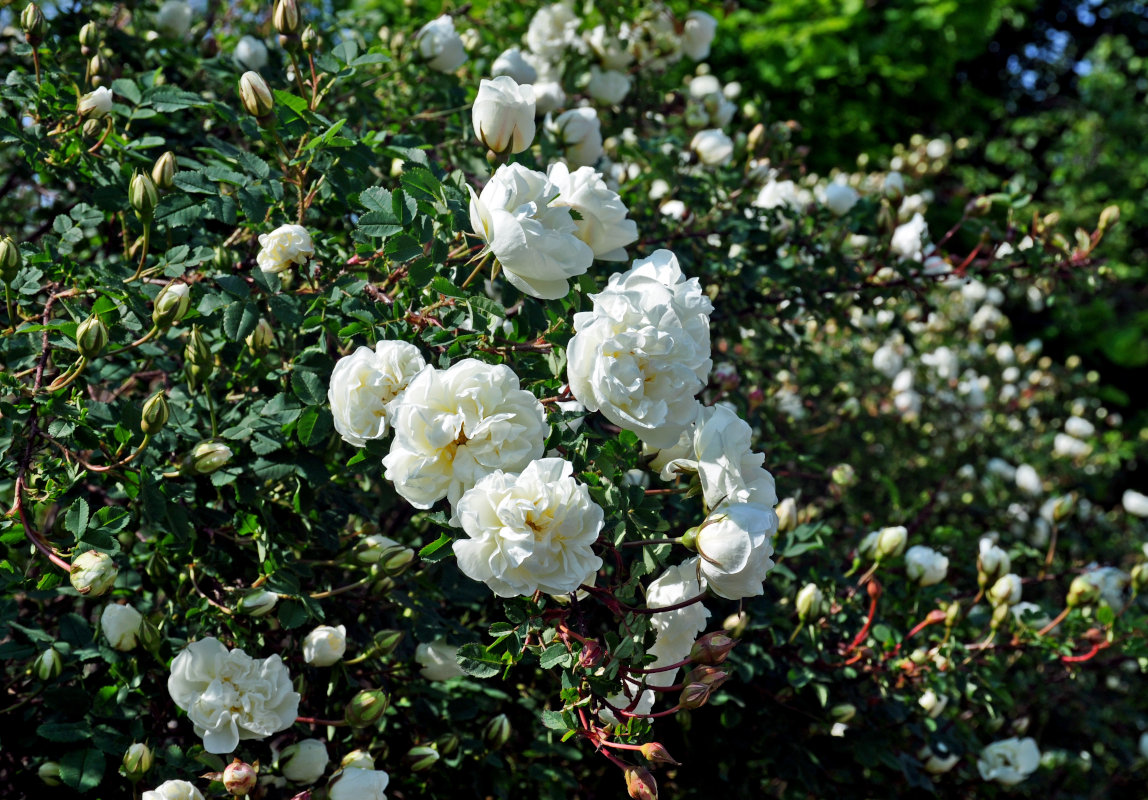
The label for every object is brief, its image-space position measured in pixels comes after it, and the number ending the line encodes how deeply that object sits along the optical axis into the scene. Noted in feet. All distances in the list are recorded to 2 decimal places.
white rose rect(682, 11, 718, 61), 4.08
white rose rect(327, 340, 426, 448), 2.39
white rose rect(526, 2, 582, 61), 3.82
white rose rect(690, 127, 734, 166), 3.47
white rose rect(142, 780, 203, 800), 2.47
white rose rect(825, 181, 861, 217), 3.32
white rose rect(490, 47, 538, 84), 3.16
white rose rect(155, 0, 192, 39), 3.36
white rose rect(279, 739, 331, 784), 2.61
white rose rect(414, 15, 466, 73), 3.21
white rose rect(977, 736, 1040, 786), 3.32
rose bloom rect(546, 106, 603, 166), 3.16
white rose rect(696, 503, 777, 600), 2.33
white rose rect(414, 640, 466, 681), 2.78
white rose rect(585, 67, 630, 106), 3.88
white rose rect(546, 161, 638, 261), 2.50
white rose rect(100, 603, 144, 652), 2.61
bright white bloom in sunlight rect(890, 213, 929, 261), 3.31
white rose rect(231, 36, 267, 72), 3.30
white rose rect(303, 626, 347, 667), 2.64
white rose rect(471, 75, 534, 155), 2.56
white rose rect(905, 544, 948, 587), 3.13
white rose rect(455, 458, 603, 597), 2.29
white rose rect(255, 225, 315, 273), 2.59
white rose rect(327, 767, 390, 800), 2.57
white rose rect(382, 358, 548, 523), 2.32
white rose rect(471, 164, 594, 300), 2.38
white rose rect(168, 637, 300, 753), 2.53
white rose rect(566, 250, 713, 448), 2.33
